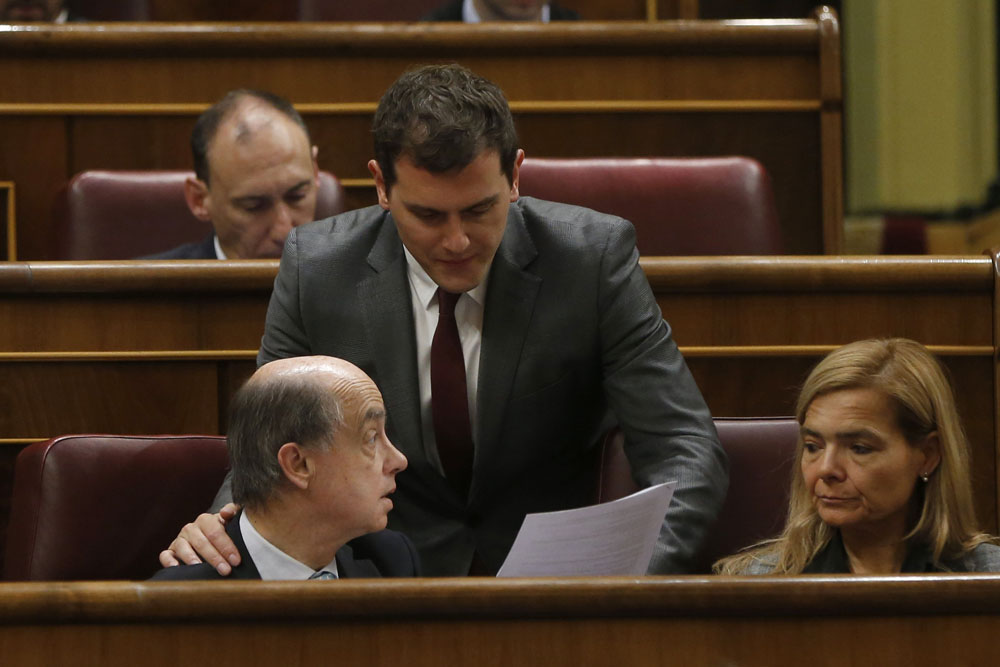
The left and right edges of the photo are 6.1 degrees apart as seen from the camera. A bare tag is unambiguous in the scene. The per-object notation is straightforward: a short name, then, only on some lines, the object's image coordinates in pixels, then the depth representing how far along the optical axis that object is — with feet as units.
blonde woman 34.97
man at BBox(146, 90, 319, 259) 37.45
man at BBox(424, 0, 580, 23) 39.54
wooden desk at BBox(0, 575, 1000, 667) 33.17
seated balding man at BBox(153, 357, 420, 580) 34.57
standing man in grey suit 35.14
